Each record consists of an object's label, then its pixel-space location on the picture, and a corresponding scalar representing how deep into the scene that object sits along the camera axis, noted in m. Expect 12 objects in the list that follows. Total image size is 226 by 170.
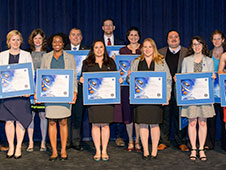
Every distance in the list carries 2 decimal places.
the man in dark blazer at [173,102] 4.81
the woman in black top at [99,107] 4.30
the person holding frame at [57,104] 4.25
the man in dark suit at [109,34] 5.18
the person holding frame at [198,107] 4.31
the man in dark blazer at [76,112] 4.92
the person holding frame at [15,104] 4.35
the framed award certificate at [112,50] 4.89
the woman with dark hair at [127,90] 4.80
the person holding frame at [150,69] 4.28
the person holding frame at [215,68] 4.68
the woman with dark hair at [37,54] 4.72
